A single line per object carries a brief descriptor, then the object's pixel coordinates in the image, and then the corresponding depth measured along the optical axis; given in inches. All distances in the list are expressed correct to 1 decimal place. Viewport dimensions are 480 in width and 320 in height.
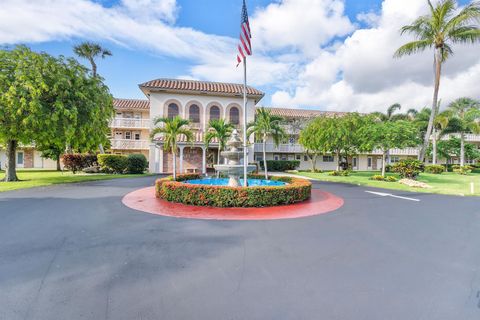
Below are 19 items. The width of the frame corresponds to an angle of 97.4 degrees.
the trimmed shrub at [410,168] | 690.2
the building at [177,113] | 928.9
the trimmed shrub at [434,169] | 1061.8
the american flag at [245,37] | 334.6
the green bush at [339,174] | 904.9
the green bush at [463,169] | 1096.1
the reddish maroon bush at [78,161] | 853.8
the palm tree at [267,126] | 560.4
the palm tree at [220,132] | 712.4
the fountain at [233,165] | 409.4
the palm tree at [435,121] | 1117.7
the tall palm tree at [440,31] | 679.5
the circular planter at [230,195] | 316.2
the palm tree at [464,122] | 1126.5
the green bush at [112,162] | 832.9
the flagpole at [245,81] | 361.2
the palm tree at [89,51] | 957.2
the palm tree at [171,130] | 558.6
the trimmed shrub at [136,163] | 858.1
